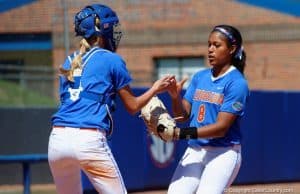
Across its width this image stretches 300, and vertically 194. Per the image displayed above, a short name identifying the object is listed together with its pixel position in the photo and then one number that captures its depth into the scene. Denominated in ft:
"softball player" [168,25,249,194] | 40.86
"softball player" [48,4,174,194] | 36.76
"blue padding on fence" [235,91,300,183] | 96.58
